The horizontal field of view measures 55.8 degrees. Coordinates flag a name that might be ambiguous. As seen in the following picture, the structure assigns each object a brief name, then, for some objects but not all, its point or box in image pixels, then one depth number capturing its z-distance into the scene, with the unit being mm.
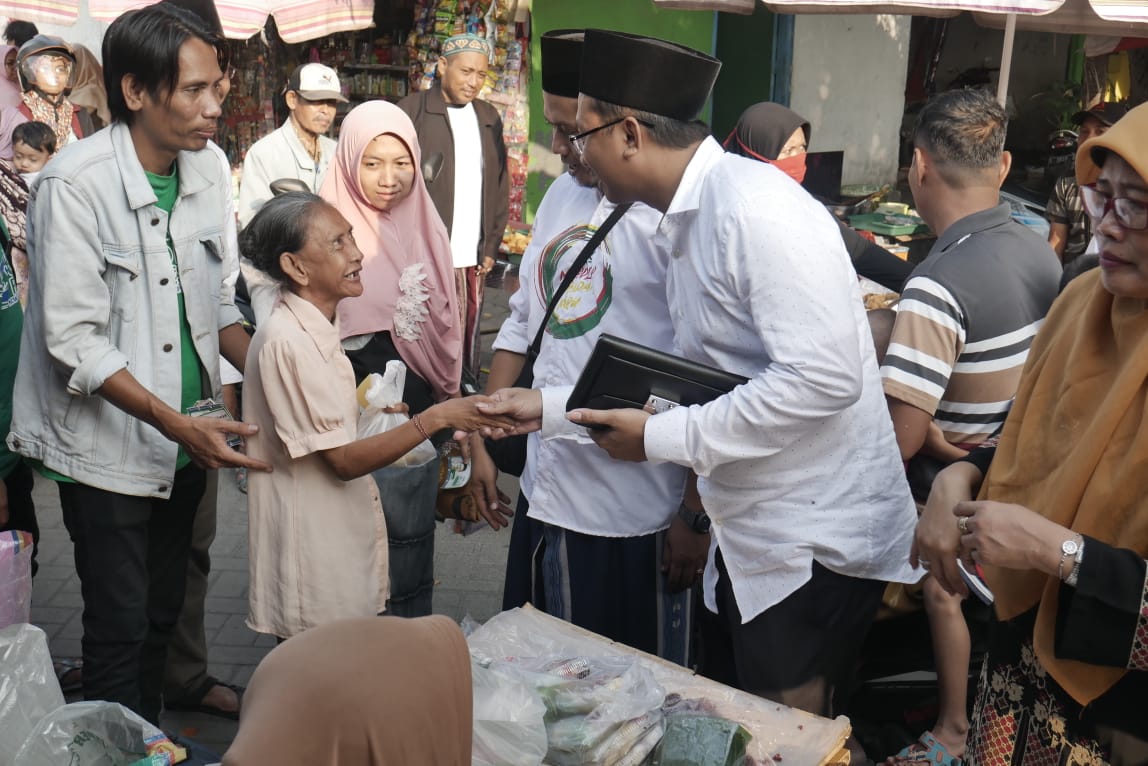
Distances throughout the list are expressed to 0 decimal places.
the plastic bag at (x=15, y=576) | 2783
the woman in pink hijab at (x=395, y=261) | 4281
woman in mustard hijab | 1722
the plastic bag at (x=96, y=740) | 2148
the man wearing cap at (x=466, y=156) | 6691
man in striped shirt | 2822
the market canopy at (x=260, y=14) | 6898
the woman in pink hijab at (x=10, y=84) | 7816
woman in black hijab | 4547
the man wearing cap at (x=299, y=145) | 6148
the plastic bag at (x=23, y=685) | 2160
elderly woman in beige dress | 2795
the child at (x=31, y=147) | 6504
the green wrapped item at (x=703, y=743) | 2033
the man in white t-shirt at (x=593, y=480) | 2793
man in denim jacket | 2725
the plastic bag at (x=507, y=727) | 1961
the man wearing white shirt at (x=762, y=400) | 2186
